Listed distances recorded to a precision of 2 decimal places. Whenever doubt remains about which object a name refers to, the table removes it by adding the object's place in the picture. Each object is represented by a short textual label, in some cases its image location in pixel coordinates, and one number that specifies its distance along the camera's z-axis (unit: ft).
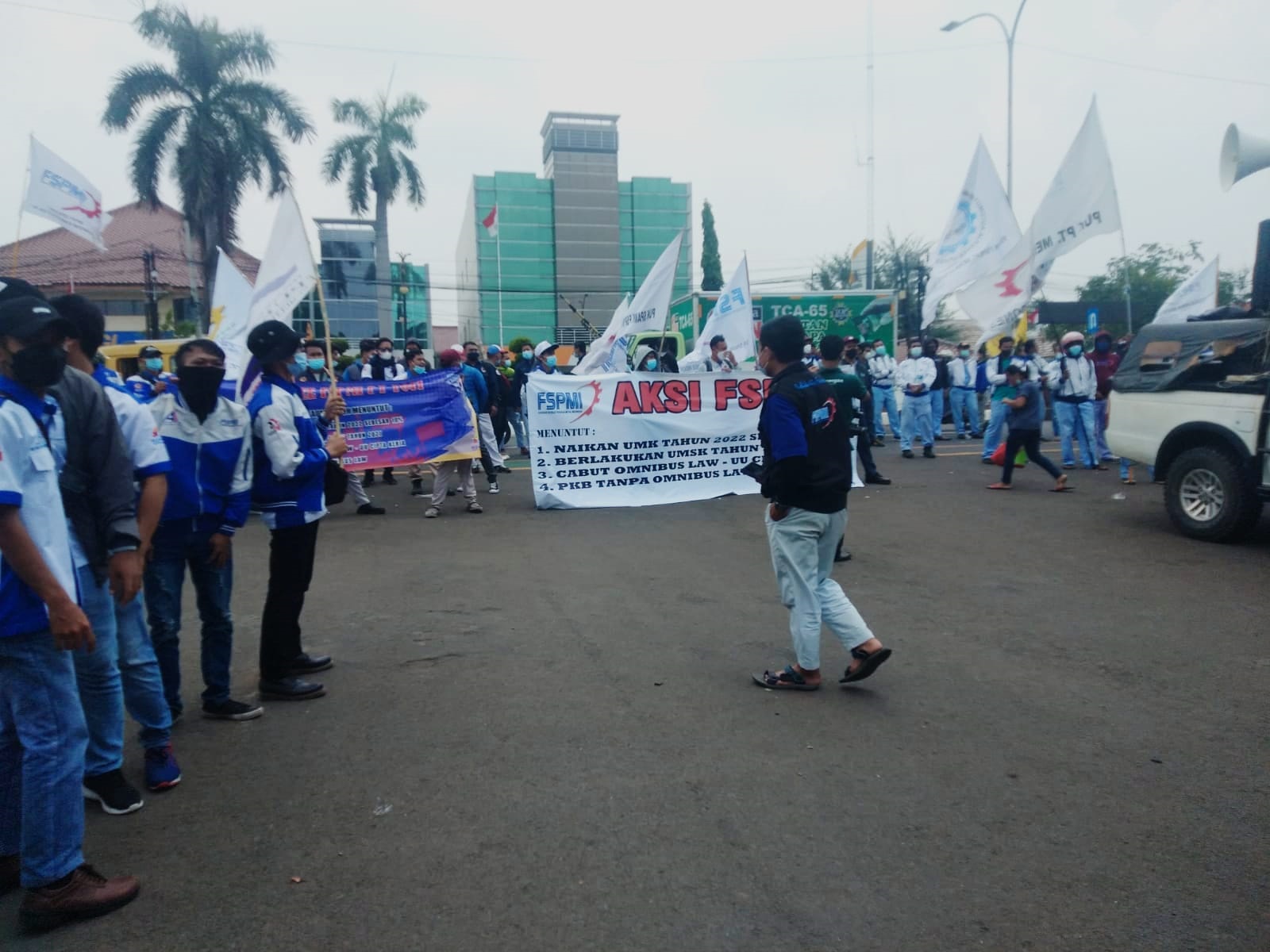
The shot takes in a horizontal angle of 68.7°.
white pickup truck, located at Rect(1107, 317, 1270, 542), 26.22
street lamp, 74.23
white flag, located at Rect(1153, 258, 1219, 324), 51.11
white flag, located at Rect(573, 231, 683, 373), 36.55
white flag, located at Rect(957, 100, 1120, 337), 37.76
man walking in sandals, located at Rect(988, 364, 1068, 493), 36.27
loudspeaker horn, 28.22
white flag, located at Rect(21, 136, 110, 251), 34.83
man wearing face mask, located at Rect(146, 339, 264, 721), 13.74
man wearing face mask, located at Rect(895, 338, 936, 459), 48.52
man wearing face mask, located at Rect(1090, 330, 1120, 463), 44.27
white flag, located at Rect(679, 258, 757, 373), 37.52
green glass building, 211.82
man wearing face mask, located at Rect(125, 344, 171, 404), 33.04
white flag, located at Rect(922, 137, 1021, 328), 40.19
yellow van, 56.18
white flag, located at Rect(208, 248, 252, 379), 28.96
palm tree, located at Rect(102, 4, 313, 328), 93.68
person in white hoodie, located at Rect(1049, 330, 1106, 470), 41.22
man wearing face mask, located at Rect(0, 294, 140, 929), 8.88
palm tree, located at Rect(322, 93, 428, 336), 119.03
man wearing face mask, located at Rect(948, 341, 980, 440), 56.90
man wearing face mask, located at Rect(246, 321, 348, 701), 14.88
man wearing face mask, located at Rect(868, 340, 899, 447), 53.47
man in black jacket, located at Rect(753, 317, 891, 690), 14.93
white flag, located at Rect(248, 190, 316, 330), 18.67
